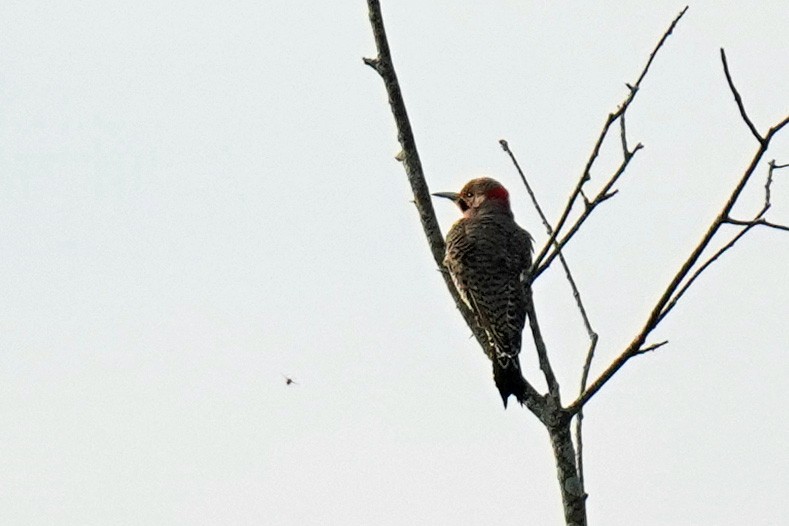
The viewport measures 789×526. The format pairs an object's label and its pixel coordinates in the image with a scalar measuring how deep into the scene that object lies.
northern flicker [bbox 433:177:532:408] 18.28
